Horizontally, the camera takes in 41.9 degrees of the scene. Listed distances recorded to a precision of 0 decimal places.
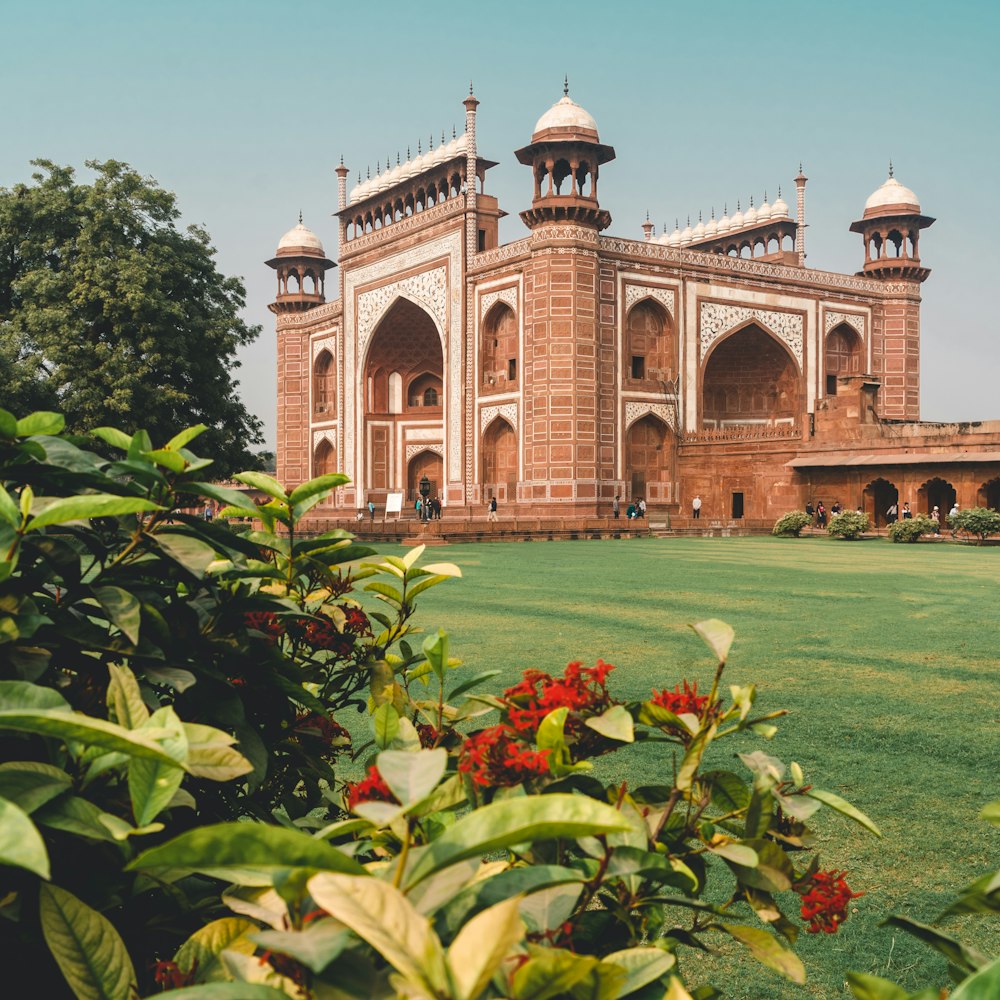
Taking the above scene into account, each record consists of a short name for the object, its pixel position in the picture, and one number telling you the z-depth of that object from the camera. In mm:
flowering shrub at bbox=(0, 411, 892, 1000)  2750
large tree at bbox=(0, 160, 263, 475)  61658
